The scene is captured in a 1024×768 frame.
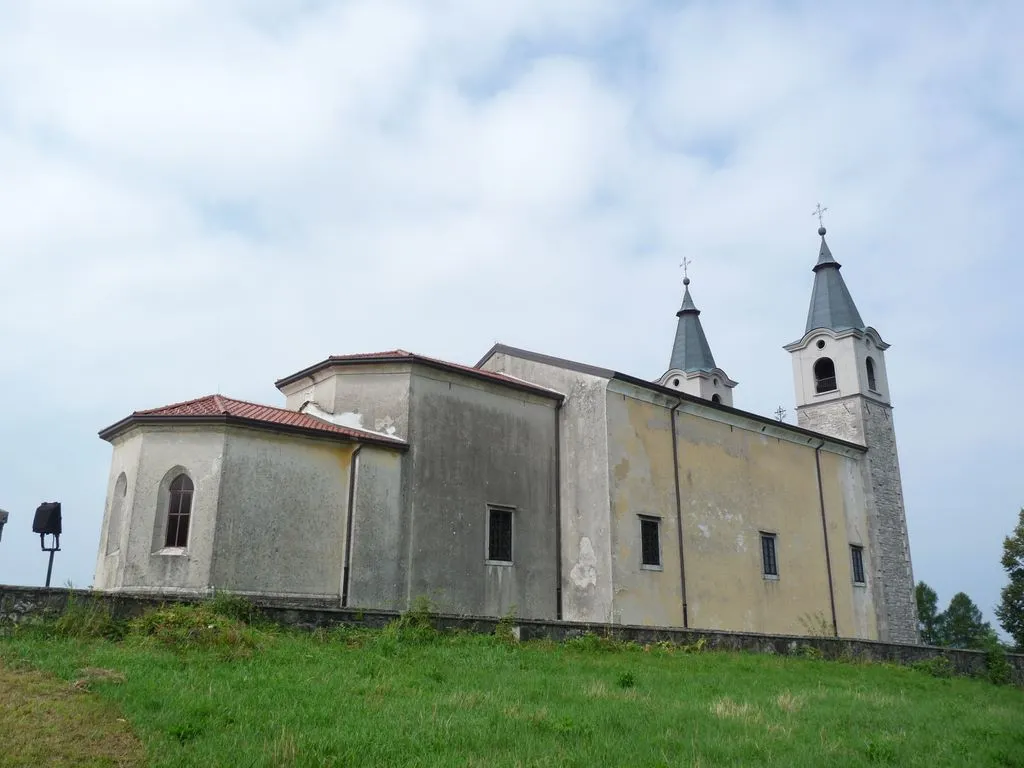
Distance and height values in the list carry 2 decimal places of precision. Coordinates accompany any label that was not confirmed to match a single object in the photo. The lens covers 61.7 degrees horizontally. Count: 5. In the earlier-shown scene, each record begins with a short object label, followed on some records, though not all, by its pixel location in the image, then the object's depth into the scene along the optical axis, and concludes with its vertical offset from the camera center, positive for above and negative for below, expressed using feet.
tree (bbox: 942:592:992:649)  228.02 +2.66
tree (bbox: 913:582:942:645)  232.73 +5.23
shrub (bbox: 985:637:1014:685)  71.61 -2.66
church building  57.26 +9.89
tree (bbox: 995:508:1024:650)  140.26 +6.55
